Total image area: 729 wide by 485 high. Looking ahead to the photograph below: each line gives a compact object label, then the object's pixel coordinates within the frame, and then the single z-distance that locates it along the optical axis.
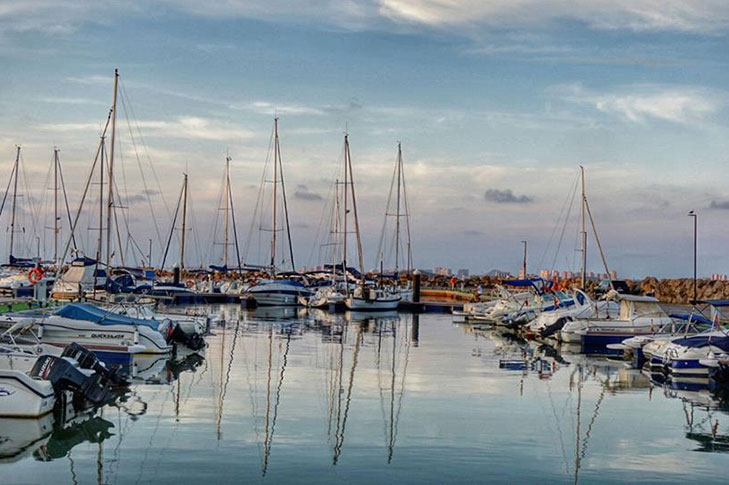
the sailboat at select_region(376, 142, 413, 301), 75.94
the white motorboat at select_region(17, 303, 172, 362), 27.42
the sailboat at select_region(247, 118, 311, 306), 69.38
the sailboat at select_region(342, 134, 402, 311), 62.69
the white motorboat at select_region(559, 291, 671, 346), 37.75
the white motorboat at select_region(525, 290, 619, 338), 42.28
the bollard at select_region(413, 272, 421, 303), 71.69
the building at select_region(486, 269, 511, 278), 168.46
